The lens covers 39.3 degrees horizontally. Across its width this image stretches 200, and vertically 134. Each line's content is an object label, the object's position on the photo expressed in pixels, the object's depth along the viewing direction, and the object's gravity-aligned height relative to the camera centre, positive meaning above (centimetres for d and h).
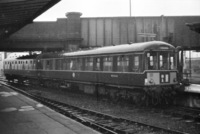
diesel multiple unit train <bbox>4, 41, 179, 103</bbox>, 1371 -32
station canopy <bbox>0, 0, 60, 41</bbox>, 1108 +260
